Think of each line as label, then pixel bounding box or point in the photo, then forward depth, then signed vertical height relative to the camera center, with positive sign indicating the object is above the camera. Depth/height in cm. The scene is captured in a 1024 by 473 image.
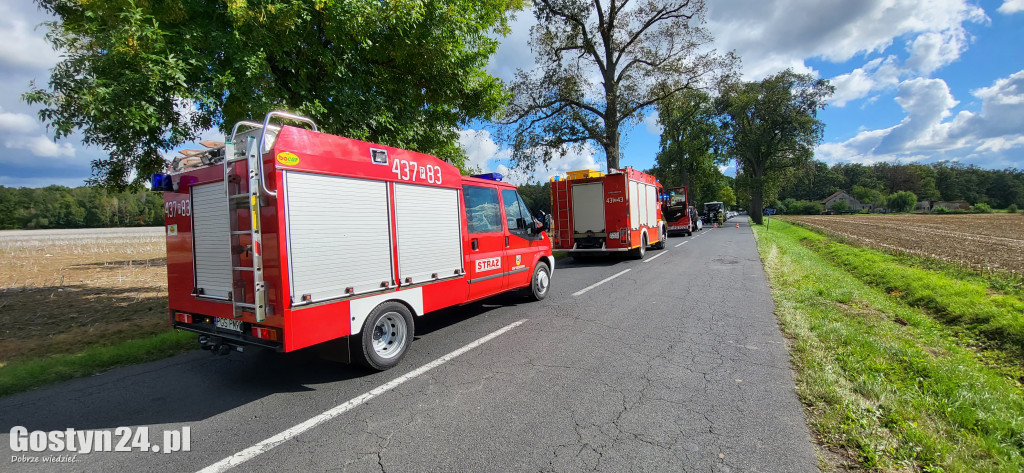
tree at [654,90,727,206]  3300 +730
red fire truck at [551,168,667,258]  1380 +60
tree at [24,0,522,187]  514 +264
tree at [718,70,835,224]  3809 +857
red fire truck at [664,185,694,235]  2908 +91
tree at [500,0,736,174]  2192 +788
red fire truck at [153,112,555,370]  382 +1
